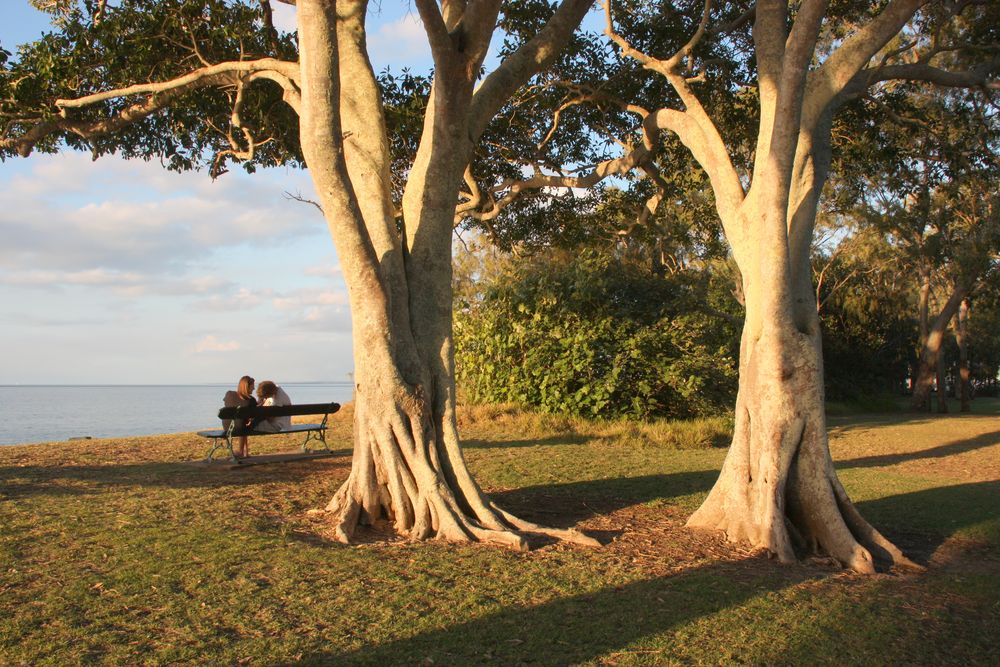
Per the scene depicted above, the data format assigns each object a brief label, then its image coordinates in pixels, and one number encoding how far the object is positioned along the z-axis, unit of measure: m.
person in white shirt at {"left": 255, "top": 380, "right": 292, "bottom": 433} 11.55
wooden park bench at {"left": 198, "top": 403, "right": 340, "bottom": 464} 9.95
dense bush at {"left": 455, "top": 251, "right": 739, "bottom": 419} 16.44
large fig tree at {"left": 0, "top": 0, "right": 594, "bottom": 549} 6.70
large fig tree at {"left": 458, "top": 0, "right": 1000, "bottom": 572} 6.97
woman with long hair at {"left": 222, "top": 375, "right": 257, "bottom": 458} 10.83
